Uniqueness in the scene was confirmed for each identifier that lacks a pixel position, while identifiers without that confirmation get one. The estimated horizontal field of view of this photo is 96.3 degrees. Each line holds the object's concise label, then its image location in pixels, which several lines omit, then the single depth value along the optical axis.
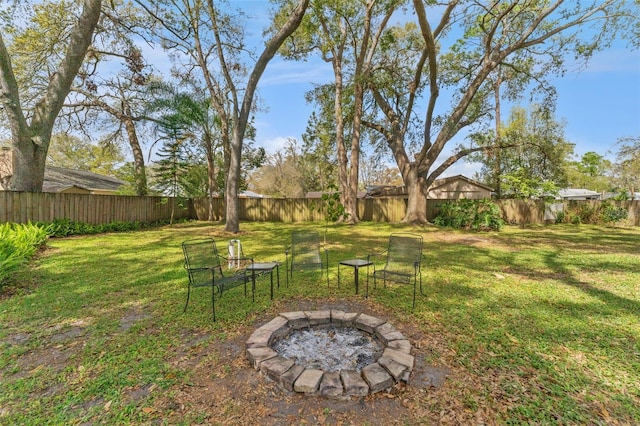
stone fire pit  2.03
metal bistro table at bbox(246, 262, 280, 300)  3.88
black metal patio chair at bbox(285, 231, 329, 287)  4.82
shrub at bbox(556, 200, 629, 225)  14.38
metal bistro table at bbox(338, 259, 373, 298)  4.11
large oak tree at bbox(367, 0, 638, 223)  10.74
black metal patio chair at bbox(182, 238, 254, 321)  3.58
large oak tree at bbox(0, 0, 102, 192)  8.07
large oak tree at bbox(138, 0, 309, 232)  10.20
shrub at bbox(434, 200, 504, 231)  12.16
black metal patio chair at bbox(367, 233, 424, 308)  4.11
